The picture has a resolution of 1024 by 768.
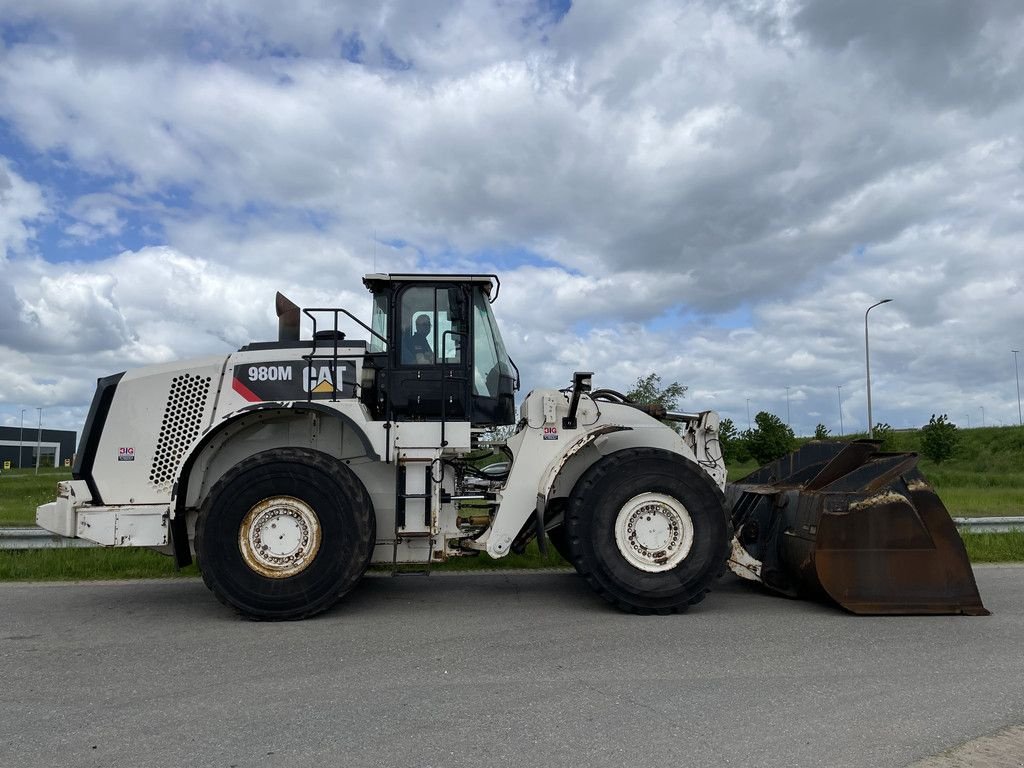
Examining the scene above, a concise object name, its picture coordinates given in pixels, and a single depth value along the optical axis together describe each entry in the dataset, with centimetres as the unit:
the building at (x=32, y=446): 7988
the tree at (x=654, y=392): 2583
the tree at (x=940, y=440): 3278
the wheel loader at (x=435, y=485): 642
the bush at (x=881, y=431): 3334
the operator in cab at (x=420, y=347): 722
